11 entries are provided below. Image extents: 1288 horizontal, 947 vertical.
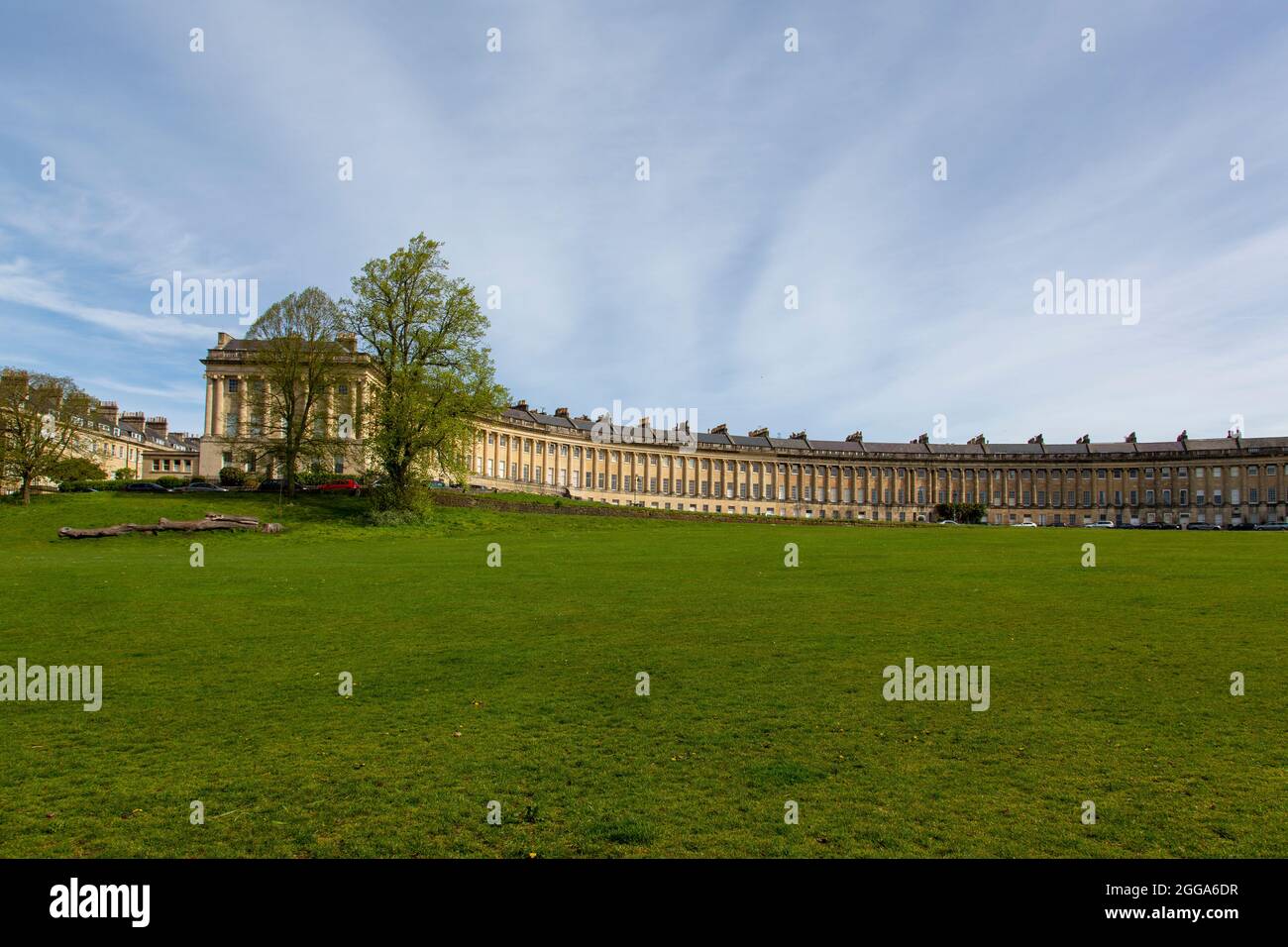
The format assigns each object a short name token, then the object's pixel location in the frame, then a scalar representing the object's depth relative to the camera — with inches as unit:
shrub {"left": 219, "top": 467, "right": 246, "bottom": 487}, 2721.5
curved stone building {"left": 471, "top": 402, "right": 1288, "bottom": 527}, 4842.5
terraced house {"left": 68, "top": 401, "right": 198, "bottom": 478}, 4365.9
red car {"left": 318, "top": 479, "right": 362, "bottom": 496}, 2509.8
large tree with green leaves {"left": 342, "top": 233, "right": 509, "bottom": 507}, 2033.7
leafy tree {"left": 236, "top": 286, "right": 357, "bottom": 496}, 2372.0
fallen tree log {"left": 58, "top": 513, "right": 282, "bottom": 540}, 1685.5
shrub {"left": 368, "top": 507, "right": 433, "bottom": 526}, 2050.9
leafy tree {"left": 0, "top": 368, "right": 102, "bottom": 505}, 2187.5
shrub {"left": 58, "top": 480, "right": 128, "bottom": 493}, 2571.4
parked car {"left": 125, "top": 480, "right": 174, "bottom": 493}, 2559.1
